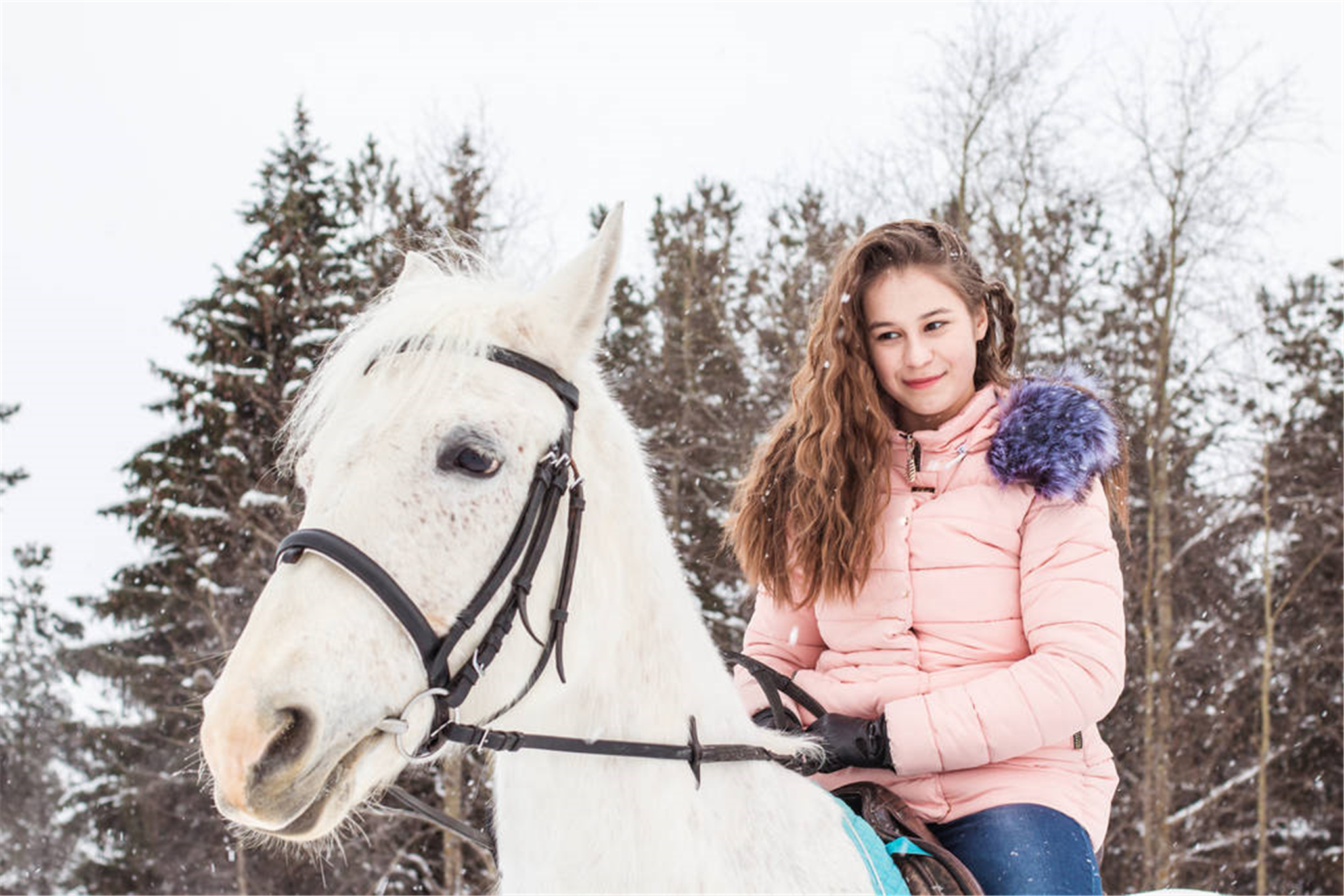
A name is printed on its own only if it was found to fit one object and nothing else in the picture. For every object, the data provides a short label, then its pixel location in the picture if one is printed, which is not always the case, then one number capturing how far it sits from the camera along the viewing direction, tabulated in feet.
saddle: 7.20
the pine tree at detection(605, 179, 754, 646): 48.70
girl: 7.44
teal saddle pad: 6.89
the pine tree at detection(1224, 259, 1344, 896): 55.98
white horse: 5.15
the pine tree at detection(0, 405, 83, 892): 83.51
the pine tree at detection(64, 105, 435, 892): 45.80
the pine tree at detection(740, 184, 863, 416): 48.39
